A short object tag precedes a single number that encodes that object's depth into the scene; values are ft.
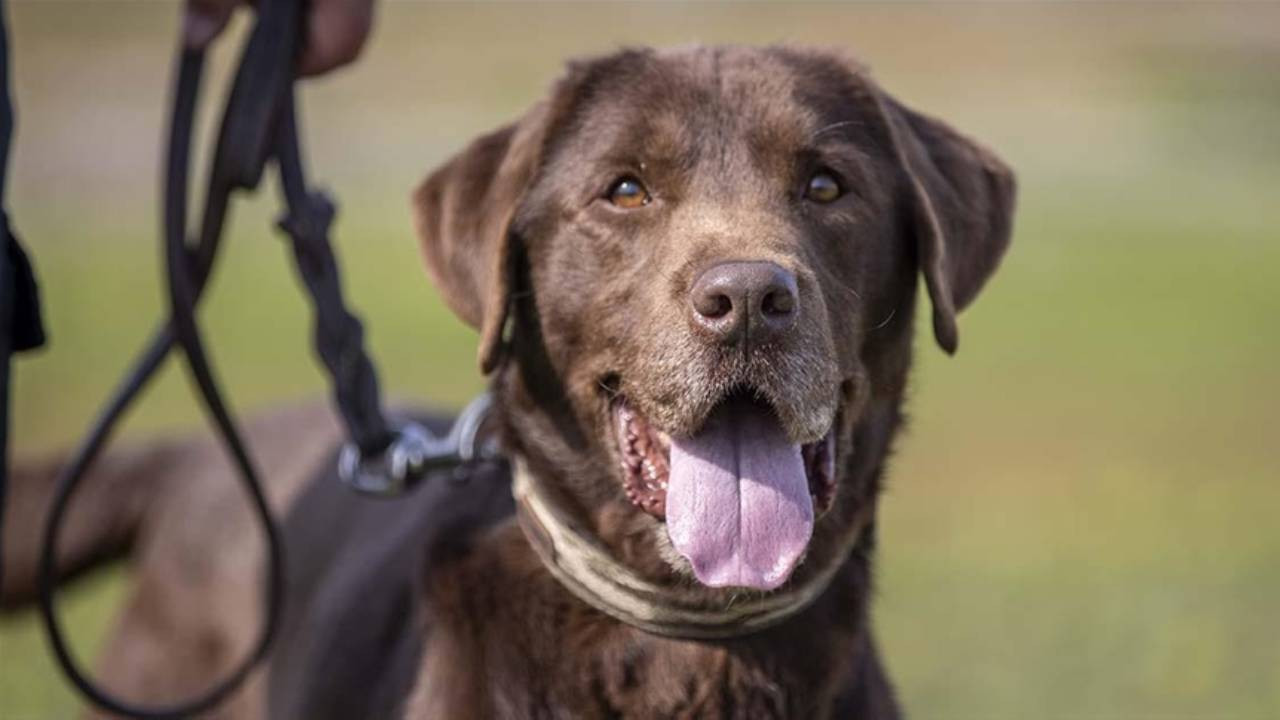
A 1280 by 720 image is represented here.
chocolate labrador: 10.98
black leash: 13.33
